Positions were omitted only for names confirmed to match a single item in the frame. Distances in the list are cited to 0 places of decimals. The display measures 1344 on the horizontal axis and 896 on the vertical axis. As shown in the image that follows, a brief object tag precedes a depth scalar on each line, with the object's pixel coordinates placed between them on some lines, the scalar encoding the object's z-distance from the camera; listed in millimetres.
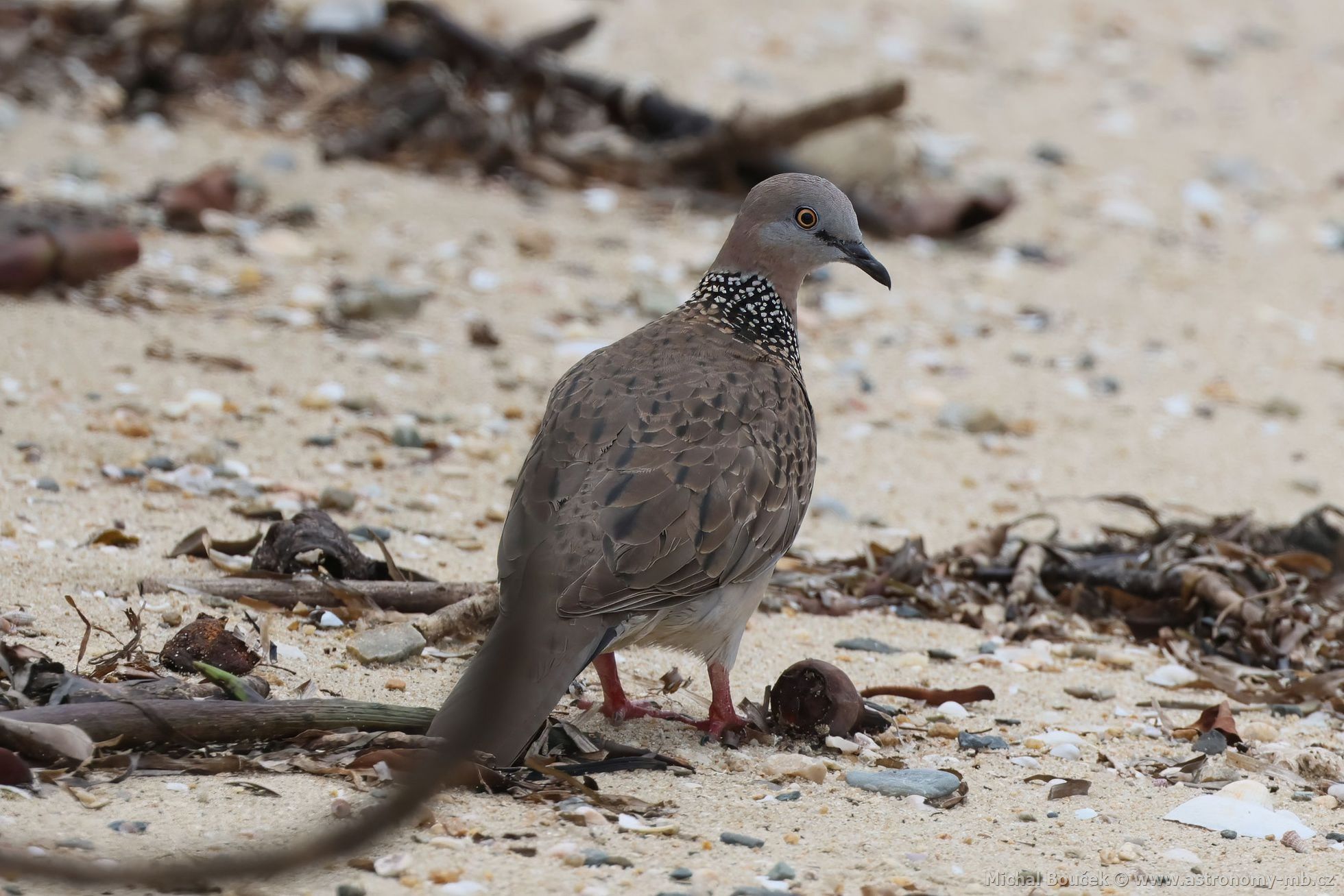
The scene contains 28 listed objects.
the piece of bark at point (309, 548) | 9555
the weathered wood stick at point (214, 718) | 6961
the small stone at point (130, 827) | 6332
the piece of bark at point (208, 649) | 8047
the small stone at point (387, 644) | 8773
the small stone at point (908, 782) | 7934
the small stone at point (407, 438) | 13000
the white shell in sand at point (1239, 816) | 7836
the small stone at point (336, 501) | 11430
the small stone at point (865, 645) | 10289
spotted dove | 7621
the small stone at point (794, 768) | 8039
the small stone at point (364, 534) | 10844
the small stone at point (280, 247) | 16250
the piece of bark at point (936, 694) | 9414
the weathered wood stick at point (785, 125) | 18344
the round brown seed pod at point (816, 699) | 8562
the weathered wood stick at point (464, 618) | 9008
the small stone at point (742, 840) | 7047
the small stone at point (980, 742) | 8844
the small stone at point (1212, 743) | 9000
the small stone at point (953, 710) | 9352
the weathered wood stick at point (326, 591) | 9086
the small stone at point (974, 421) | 15203
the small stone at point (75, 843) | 6023
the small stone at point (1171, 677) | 10359
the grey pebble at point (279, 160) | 18156
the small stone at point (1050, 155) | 23047
